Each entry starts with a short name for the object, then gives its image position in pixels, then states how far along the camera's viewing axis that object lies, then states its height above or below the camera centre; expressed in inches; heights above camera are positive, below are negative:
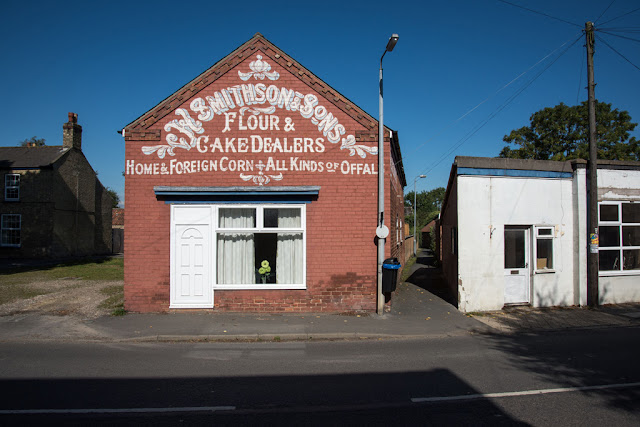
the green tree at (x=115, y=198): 3301.9 +274.8
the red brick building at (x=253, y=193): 418.3 +38.1
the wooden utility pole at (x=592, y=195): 446.9 +39.8
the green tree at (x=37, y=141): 2584.4 +573.4
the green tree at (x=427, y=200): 4180.6 +328.4
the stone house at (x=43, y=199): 1118.4 +88.8
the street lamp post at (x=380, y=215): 406.0 +15.2
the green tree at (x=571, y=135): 1567.4 +397.5
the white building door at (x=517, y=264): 455.5 -38.8
